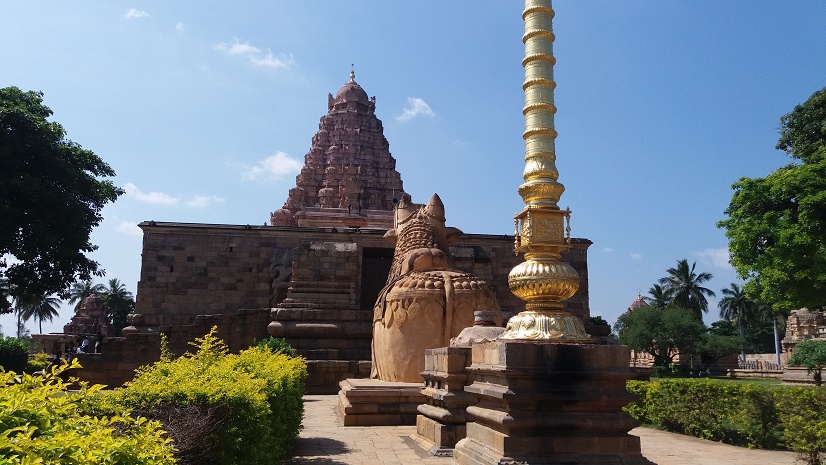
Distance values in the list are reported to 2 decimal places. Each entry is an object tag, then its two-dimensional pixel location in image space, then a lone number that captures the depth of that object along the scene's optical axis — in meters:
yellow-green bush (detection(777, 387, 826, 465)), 5.94
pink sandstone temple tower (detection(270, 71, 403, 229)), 34.28
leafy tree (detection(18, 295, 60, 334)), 52.91
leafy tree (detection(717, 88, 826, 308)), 16.70
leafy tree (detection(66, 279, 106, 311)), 51.44
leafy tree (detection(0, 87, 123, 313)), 18.89
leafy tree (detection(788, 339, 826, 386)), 20.64
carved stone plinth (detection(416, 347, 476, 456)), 6.27
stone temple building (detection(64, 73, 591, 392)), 16.30
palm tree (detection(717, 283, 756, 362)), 51.41
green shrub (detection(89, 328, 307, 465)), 3.27
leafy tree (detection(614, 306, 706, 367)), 33.09
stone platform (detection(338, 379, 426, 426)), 8.25
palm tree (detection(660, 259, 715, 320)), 46.91
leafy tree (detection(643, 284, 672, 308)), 48.72
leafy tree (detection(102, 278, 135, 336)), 48.62
